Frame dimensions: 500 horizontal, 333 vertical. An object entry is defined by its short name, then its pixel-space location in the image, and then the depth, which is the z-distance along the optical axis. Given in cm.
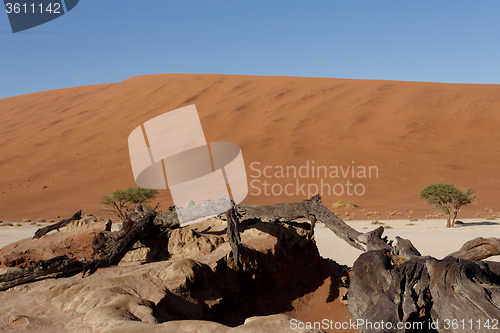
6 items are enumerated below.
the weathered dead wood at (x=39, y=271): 469
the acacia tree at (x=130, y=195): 2055
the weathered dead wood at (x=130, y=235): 537
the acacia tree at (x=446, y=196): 1733
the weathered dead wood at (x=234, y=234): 538
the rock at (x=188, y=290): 343
